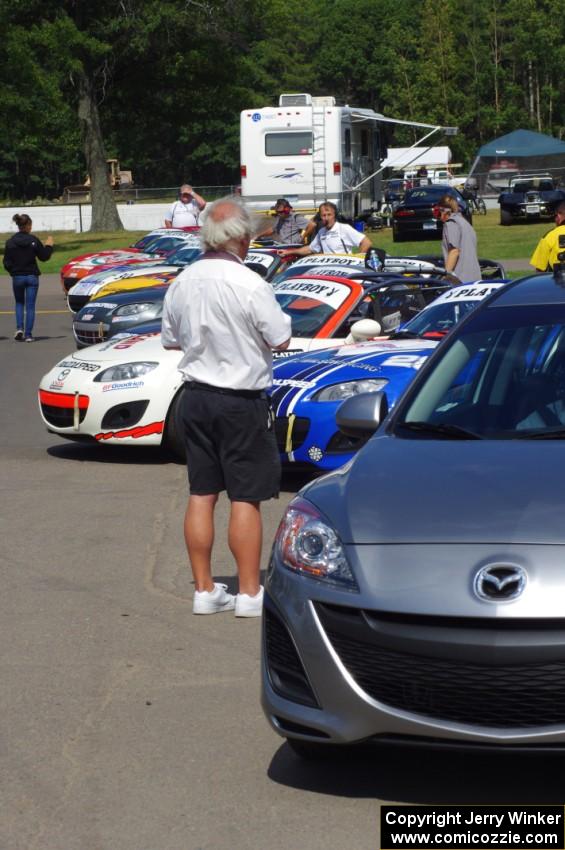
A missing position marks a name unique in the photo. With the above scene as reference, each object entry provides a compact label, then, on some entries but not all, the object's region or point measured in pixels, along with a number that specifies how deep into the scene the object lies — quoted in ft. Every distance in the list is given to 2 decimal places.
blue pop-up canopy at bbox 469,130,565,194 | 198.70
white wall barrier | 165.78
